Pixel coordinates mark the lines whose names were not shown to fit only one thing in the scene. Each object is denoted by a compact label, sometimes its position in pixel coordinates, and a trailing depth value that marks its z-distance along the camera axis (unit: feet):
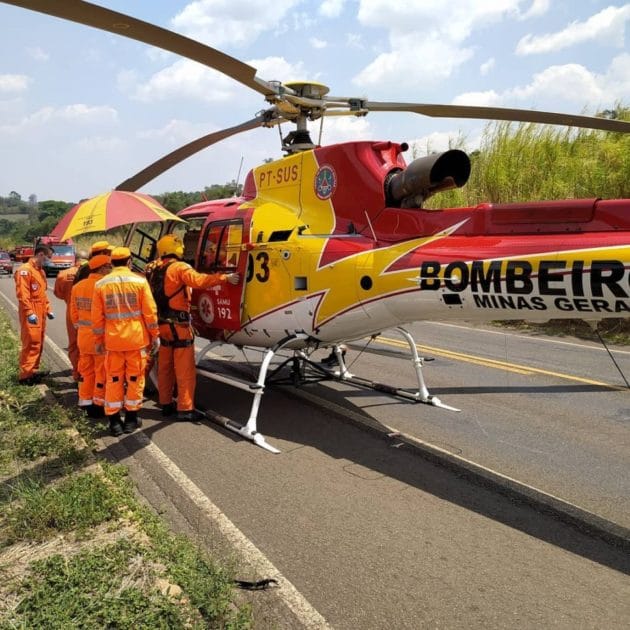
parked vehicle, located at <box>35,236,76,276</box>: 101.14
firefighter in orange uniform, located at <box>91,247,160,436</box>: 18.38
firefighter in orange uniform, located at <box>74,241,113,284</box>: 21.17
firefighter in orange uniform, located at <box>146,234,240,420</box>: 20.42
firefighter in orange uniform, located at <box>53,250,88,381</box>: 25.55
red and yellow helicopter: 13.52
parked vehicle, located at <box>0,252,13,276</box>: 118.83
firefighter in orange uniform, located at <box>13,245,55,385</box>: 24.90
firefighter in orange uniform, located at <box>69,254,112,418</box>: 20.10
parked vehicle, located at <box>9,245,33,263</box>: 132.44
